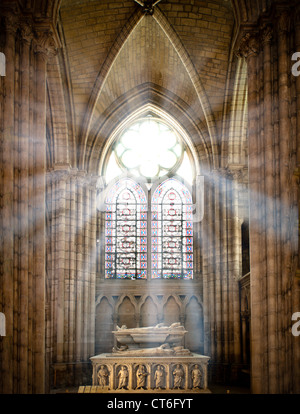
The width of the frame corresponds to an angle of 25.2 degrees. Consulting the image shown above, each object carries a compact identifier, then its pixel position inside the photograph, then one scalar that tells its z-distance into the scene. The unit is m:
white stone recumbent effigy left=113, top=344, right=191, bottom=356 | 17.20
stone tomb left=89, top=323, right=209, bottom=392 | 16.98
